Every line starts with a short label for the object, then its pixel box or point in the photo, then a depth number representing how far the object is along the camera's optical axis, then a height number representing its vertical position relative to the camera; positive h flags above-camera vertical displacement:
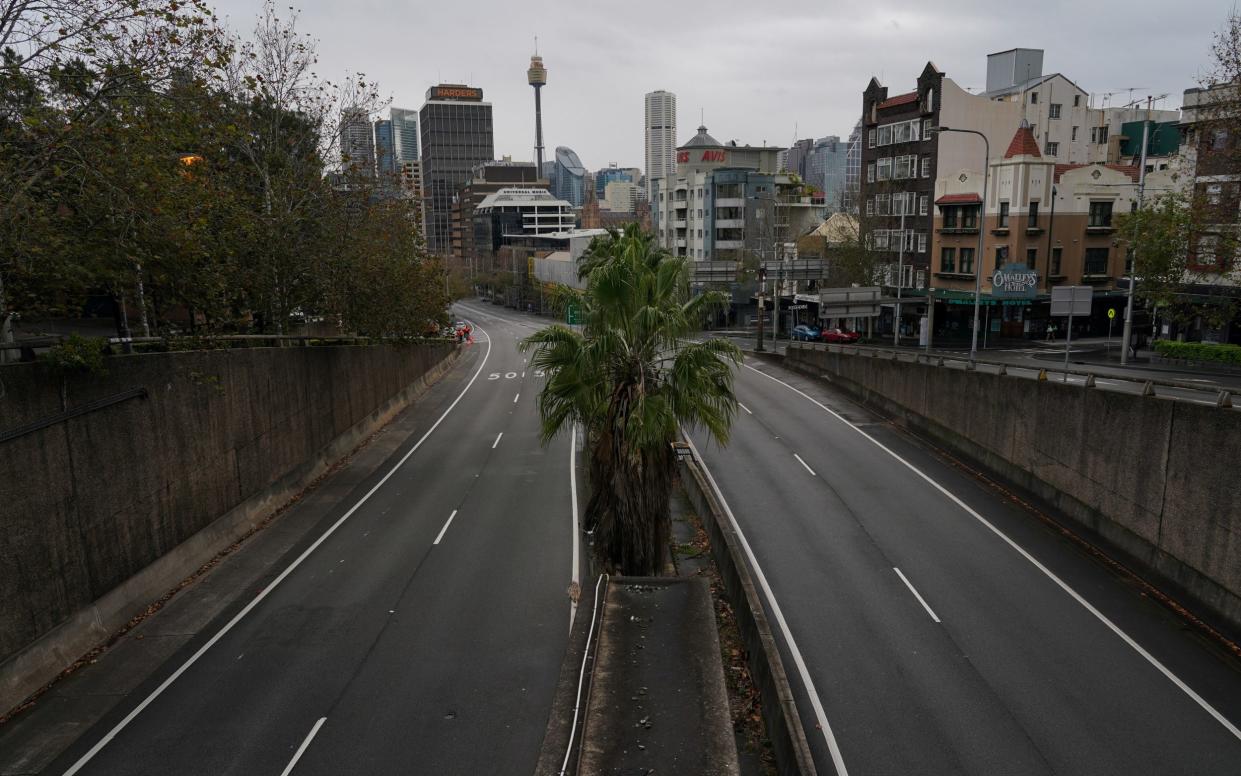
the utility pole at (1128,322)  41.22 -2.25
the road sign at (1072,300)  25.20 -0.61
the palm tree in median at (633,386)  15.09 -2.06
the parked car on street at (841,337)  62.91 -4.39
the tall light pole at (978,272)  34.34 +0.42
